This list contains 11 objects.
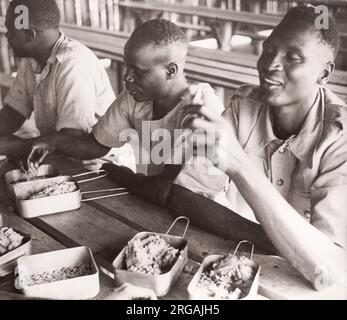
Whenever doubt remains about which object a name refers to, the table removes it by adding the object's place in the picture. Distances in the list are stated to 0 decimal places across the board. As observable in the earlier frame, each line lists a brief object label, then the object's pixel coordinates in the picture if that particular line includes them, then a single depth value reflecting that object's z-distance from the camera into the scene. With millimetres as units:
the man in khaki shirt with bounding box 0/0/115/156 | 1739
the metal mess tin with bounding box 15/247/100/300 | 859
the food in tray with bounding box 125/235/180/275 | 897
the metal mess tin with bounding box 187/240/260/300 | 829
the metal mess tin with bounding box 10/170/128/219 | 1166
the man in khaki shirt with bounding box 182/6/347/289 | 924
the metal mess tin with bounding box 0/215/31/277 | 951
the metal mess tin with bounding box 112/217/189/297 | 865
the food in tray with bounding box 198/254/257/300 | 845
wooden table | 900
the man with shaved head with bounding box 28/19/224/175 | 1413
